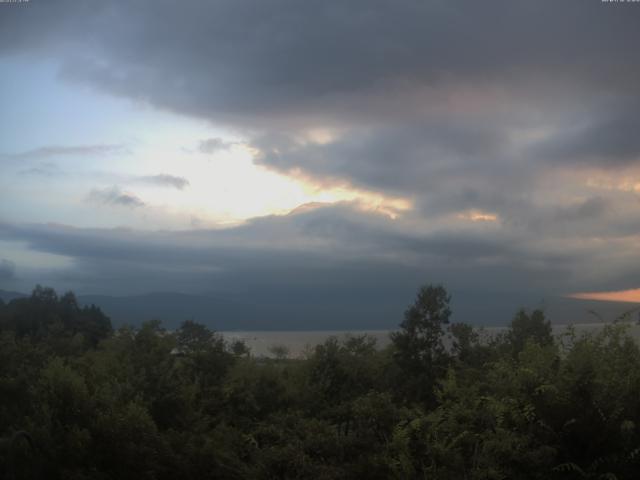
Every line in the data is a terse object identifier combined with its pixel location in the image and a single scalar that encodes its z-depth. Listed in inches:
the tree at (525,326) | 921.5
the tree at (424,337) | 781.9
